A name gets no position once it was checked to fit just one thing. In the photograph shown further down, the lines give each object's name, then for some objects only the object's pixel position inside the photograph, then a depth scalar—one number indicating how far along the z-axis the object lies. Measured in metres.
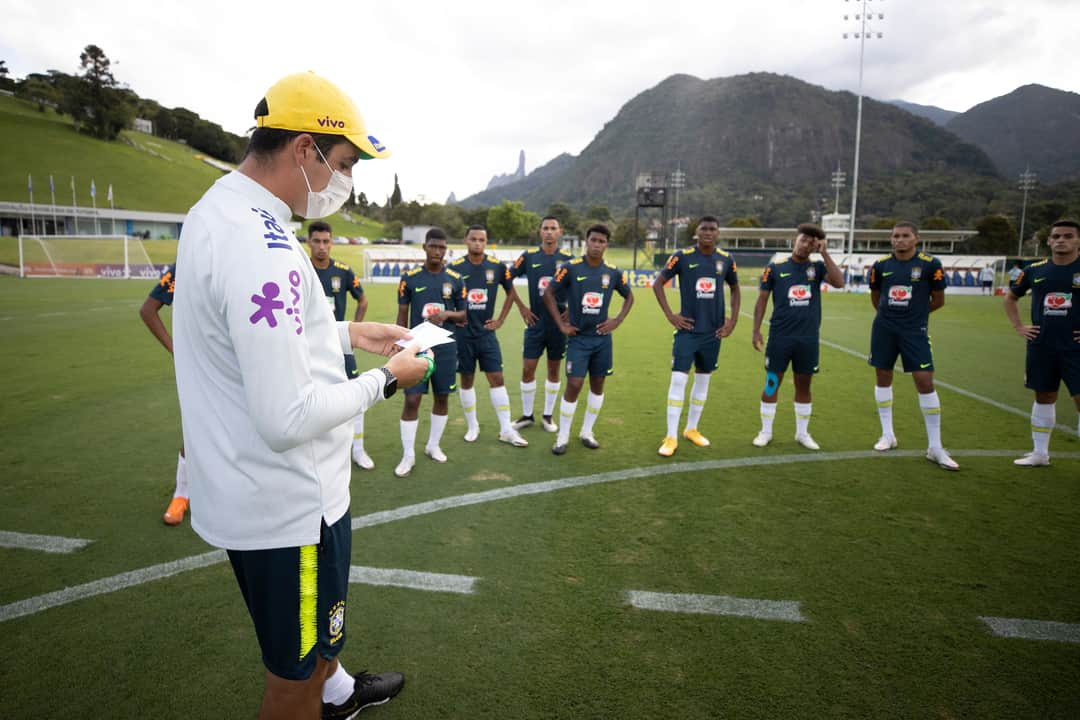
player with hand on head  6.54
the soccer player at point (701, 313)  6.65
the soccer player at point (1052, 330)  5.76
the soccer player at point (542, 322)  7.70
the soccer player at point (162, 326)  4.49
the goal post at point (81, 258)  33.47
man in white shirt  1.44
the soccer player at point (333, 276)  6.31
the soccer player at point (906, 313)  6.23
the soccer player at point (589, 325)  6.52
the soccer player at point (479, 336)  6.79
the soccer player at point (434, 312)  5.89
